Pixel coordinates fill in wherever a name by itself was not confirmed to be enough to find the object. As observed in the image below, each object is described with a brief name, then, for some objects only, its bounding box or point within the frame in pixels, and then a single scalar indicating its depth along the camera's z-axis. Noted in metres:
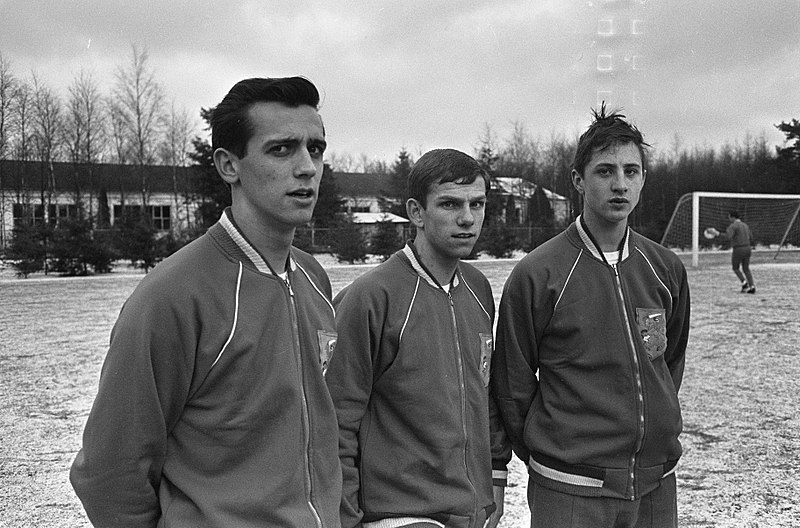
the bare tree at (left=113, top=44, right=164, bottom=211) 42.31
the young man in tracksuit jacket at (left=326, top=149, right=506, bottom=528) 2.63
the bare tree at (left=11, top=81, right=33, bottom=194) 38.94
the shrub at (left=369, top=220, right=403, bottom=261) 32.81
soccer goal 35.00
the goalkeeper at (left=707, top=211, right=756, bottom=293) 16.98
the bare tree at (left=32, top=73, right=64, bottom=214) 40.53
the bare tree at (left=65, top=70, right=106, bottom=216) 42.38
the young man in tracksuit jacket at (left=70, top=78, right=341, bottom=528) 1.84
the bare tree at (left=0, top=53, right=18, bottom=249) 37.17
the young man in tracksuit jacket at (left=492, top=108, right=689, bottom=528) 2.94
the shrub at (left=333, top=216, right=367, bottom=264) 31.67
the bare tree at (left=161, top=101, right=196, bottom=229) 46.69
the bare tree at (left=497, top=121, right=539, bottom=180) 55.66
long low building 40.81
